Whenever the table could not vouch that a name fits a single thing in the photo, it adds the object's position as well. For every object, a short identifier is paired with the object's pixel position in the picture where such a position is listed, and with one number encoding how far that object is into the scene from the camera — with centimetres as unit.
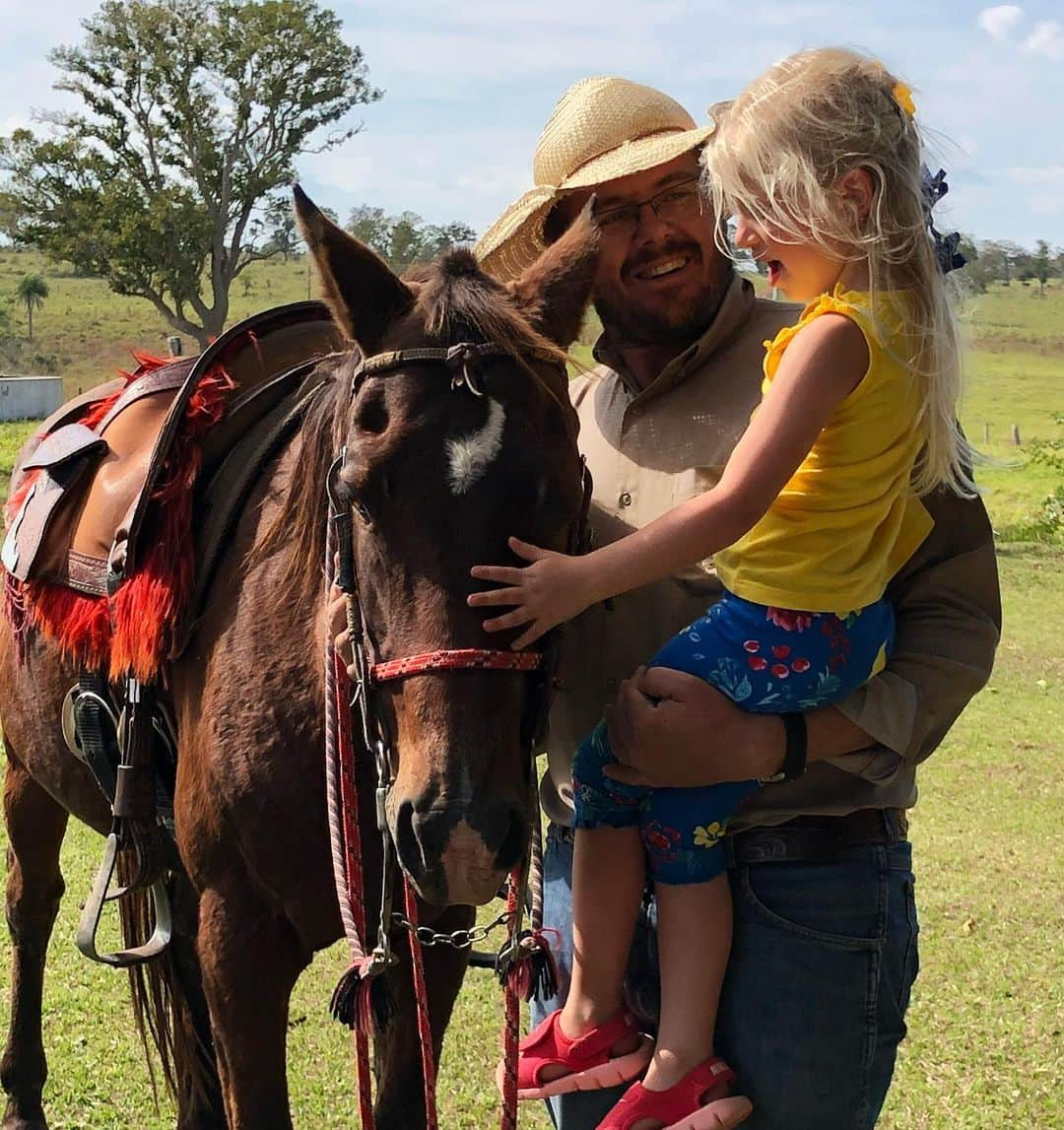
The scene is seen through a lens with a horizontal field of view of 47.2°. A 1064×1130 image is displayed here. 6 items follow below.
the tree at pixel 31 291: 4341
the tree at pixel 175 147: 2256
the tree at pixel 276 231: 2248
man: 181
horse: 161
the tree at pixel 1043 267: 4212
